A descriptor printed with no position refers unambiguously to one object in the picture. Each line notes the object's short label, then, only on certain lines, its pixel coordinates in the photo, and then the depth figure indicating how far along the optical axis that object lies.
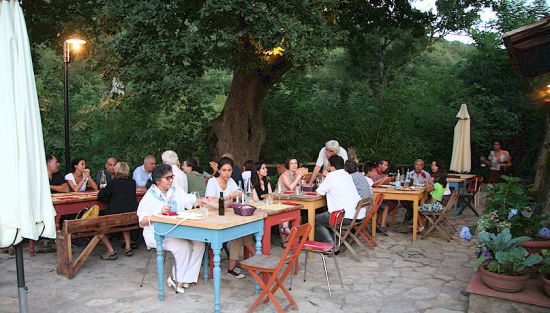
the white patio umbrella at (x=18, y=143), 3.53
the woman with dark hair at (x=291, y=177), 7.75
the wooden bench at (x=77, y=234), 5.88
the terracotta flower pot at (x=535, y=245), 5.16
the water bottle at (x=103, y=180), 8.09
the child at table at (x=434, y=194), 8.38
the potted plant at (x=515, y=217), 5.31
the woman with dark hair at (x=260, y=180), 8.01
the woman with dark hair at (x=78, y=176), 8.06
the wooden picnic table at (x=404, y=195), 8.26
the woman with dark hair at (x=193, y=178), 8.03
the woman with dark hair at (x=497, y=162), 13.43
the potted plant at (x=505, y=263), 4.57
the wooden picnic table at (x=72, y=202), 6.84
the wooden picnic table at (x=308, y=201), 7.02
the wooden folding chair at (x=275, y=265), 4.57
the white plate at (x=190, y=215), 4.92
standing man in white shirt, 8.58
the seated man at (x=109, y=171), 8.43
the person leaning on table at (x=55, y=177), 7.63
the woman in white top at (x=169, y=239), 5.37
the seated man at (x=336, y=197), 7.11
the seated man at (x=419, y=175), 9.44
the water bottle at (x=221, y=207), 5.28
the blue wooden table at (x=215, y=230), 4.69
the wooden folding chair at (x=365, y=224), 7.24
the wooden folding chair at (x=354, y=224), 6.85
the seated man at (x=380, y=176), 9.12
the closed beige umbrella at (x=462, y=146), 12.91
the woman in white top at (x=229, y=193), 5.93
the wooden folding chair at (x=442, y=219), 8.15
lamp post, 9.11
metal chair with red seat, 5.44
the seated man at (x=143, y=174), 8.42
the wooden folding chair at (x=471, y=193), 10.79
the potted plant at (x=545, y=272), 4.42
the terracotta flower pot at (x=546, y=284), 4.40
